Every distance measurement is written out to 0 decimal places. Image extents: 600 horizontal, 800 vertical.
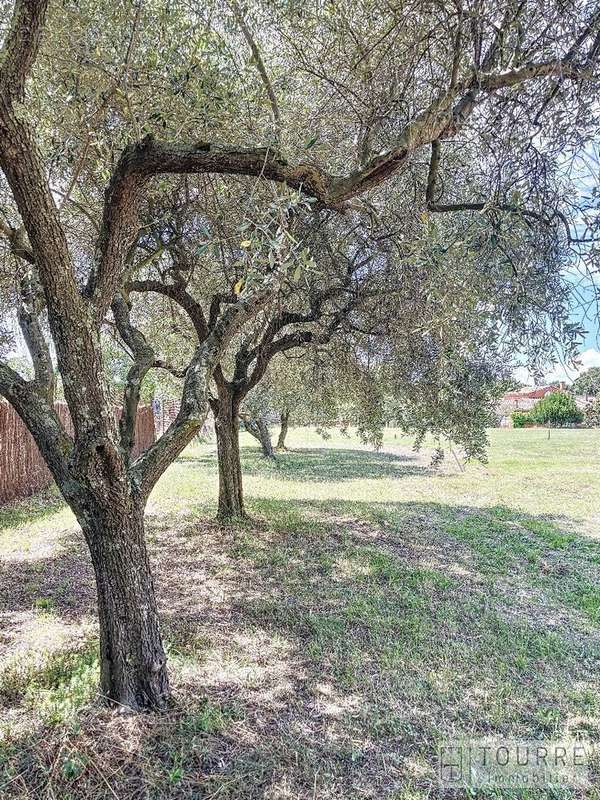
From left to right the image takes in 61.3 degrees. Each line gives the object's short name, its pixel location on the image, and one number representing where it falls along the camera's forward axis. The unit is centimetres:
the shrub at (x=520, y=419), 3684
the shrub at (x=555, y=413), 3250
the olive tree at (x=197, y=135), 256
